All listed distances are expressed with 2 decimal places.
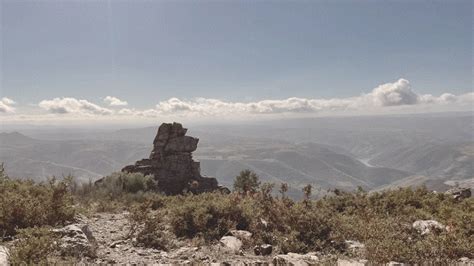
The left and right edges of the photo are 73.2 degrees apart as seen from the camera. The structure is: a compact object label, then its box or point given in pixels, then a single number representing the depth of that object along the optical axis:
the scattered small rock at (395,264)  7.16
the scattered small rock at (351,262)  7.34
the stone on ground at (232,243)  9.69
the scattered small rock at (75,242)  8.21
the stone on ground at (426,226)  10.53
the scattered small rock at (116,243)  9.88
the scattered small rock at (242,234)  10.47
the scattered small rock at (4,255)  6.88
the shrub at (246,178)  46.27
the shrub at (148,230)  10.10
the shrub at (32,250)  6.86
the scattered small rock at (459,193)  19.75
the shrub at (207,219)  11.52
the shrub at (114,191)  17.80
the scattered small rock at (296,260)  7.38
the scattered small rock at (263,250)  9.55
